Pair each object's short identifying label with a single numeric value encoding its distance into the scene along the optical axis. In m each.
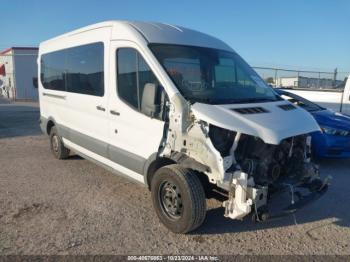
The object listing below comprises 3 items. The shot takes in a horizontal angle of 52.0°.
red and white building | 32.03
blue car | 7.04
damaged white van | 3.91
